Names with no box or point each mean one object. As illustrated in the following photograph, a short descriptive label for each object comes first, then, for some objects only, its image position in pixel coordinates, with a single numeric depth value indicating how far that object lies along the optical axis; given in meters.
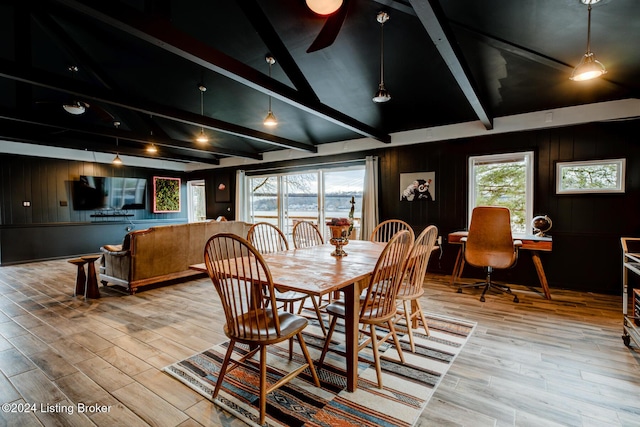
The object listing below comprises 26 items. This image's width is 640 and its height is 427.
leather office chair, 3.61
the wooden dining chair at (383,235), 4.40
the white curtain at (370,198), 5.55
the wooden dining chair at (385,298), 1.89
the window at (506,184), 4.34
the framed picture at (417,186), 5.08
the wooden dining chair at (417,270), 2.29
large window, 6.25
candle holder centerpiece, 2.54
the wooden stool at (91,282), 3.74
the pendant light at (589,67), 2.28
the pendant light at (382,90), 2.98
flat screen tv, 6.96
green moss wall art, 8.55
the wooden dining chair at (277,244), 2.35
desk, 3.64
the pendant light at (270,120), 3.73
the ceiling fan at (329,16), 1.87
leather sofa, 3.96
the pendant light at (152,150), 5.68
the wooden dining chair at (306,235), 3.52
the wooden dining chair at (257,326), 1.58
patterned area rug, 1.63
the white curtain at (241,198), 7.87
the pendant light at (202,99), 4.93
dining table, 1.64
